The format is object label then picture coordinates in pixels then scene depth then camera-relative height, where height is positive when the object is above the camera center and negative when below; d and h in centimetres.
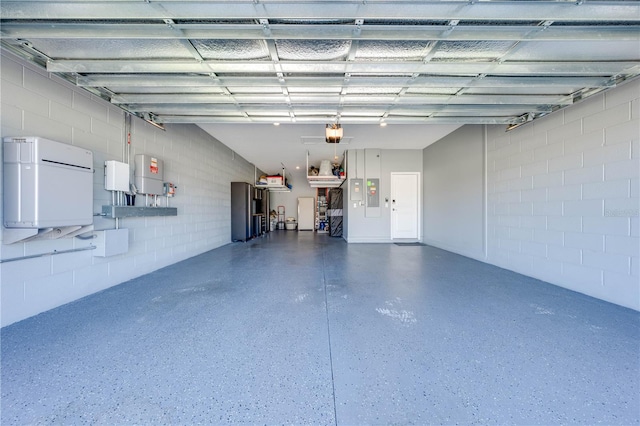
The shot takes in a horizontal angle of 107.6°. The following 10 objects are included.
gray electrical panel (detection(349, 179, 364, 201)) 729 +72
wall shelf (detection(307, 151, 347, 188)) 748 +110
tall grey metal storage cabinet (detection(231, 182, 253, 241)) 767 +8
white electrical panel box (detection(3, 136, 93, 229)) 211 +28
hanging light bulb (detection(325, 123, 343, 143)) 434 +151
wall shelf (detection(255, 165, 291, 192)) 965 +113
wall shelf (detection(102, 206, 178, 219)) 303 +2
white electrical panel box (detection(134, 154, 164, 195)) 362 +61
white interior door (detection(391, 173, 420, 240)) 736 +22
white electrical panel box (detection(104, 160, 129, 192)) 309 +50
